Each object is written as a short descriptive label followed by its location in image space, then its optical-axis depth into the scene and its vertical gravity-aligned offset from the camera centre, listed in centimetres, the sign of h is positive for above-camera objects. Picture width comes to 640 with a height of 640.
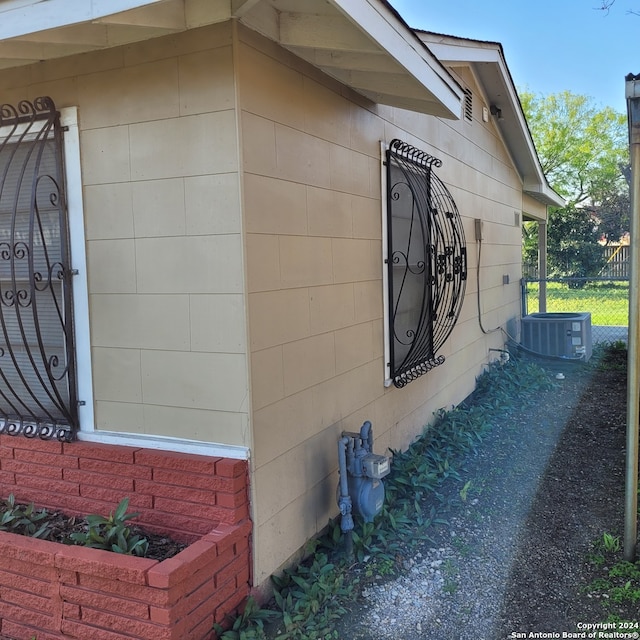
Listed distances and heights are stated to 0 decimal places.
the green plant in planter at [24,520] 260 -107
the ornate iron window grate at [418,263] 404 +9
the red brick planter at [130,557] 209 -104
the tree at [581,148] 2769 +592
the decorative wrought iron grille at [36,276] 271 +4
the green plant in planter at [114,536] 231 -102
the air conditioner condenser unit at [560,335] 768 -85
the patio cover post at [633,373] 286 -51
